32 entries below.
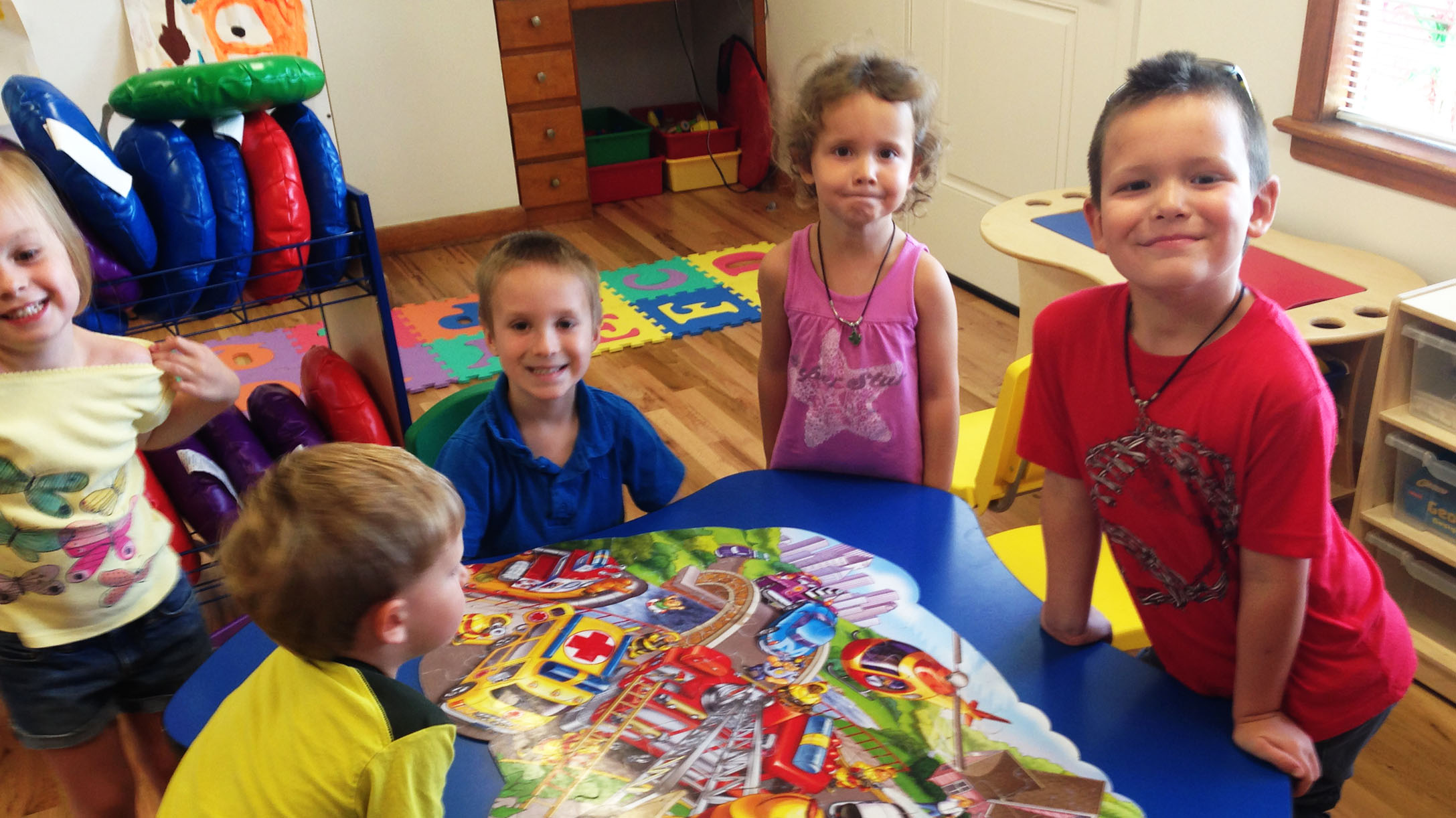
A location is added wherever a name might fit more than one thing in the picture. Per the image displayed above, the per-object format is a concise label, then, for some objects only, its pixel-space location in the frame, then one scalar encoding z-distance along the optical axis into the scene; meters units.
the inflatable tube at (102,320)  1.72
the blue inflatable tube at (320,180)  1.88
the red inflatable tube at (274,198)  1.82
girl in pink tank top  1.43
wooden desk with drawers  3.79
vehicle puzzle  0.92
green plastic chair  1.62
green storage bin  4.19
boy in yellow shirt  0.85
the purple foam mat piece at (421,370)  2.99
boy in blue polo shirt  1.35
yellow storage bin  4.31
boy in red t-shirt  0.90
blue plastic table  0.92
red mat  1.94
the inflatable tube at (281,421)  2.05
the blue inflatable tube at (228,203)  1.77
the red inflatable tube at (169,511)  1.83
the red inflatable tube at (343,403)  2.13
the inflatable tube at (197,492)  1.89
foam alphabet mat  3.10
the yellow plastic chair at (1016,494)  1.42
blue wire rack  1.81
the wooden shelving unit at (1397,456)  1.69
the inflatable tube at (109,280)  1.68
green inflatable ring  1.70
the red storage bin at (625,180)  4.21
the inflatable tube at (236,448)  1.98
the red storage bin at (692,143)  4.28
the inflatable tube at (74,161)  1.61
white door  2.74
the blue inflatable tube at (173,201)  1.72
